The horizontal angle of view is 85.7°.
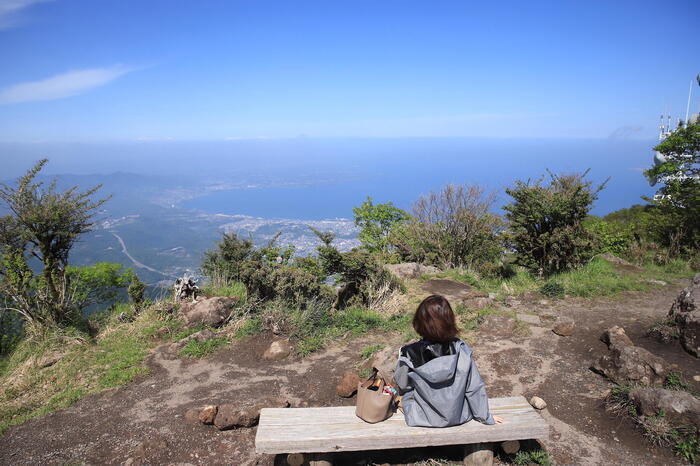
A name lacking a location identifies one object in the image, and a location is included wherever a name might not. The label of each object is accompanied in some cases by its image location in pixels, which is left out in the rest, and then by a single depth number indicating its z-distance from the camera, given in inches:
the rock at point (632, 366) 173.9
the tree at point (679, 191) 420.9
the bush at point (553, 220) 346.0
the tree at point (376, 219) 749.0
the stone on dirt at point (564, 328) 232.7
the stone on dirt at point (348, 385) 186.4
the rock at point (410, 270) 400.5
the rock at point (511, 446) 130.2
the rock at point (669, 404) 135.7
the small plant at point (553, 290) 304.2
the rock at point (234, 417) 161.0
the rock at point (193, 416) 168.5
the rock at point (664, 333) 209.7
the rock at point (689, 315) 195.9
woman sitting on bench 116.9
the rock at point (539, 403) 164.9
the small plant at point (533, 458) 131.7
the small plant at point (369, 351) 225.9
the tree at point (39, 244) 246.8
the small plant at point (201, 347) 236.0
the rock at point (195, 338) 243.0
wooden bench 118.2
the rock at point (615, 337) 205.0
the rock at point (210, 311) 267.1
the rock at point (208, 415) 163.9
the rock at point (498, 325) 244.7
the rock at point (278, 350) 230.1
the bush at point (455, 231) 464.9
